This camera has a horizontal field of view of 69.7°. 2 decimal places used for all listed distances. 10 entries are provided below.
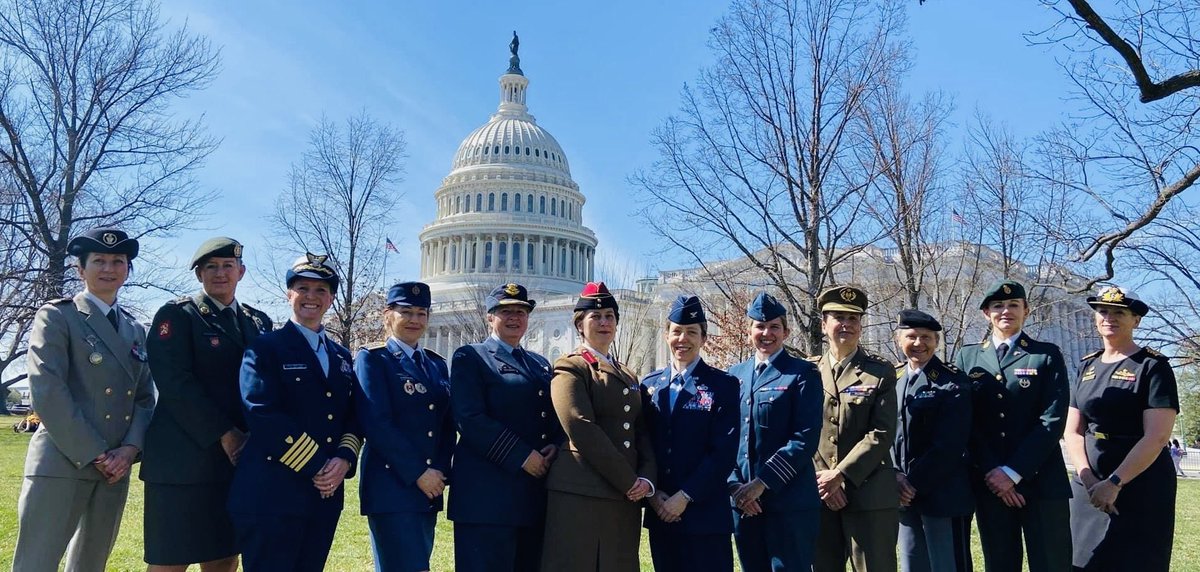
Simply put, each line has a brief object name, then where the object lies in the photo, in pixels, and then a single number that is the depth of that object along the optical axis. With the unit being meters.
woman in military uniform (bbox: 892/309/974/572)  6.09
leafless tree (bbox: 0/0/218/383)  17.45
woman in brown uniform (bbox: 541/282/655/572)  5.20
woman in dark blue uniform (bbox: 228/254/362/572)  5.06
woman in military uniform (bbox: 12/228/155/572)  5.34
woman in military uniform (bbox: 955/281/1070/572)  6.07
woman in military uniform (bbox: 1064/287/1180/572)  5.94
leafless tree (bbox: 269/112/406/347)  22.93
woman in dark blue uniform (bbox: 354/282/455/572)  5.36
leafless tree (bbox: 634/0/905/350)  11.84
